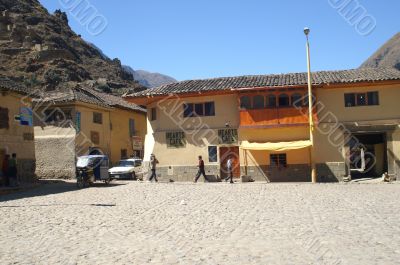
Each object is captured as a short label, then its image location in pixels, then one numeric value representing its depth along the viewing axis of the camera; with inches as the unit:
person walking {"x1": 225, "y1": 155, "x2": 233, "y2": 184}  970.7
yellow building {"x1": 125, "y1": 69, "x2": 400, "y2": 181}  984.9
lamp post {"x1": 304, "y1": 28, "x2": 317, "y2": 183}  940.6
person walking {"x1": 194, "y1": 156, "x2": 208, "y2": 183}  997.2
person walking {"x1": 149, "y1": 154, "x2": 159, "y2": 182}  1027.9
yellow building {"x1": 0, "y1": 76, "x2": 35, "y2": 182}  886.4
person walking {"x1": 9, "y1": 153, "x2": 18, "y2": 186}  844.0
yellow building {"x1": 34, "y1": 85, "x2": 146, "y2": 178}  1210.0
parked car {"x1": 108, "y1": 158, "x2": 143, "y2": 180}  1140.5
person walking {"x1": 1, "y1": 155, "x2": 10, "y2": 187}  839.7
